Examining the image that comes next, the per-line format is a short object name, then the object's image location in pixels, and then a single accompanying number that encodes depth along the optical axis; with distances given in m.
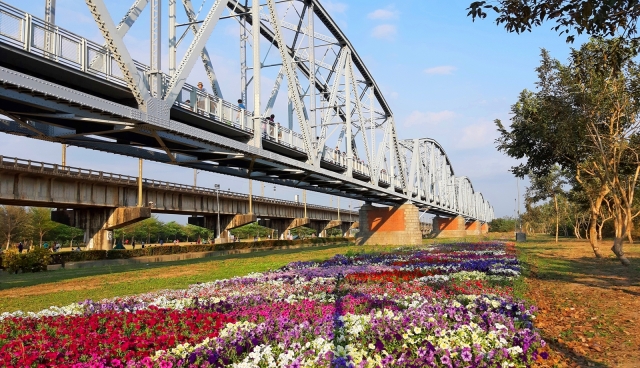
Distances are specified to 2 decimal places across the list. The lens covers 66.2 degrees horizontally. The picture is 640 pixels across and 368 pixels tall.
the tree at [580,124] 19.52
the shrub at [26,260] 28.08
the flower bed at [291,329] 5.67
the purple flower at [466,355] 5.37
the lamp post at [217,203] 60.31
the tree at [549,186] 53.16
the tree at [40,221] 76.09
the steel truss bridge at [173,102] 13.83
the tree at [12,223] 70.15
